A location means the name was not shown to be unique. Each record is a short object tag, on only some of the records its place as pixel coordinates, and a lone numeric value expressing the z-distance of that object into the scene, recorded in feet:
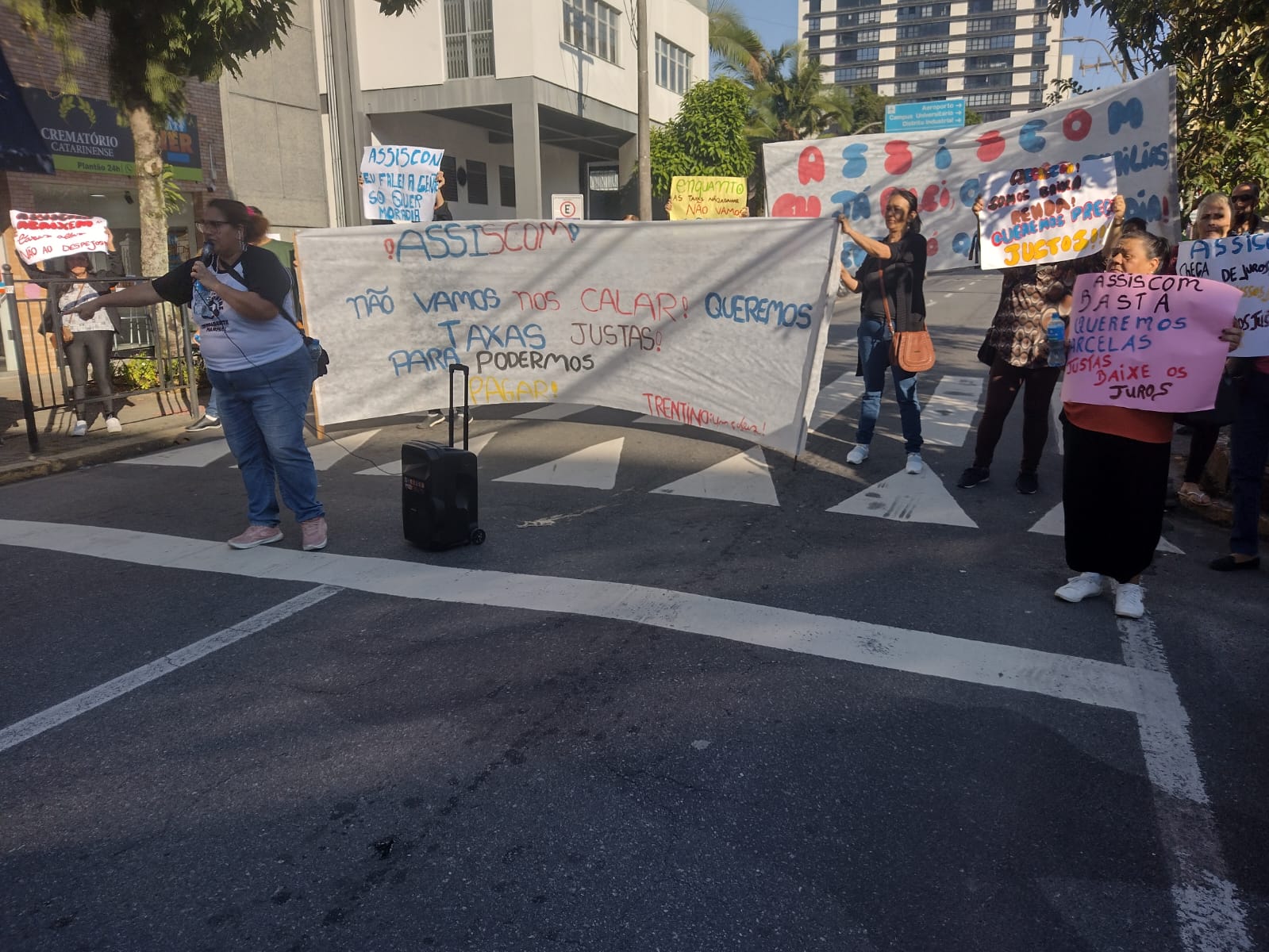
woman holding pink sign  14.06
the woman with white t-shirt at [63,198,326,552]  16.70
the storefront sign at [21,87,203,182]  43.80
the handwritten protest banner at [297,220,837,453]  23.26
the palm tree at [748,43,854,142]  144.15
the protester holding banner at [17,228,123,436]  29.73
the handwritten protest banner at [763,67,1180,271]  20.18
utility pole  65.00
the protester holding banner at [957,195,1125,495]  20.49
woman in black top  21.90
